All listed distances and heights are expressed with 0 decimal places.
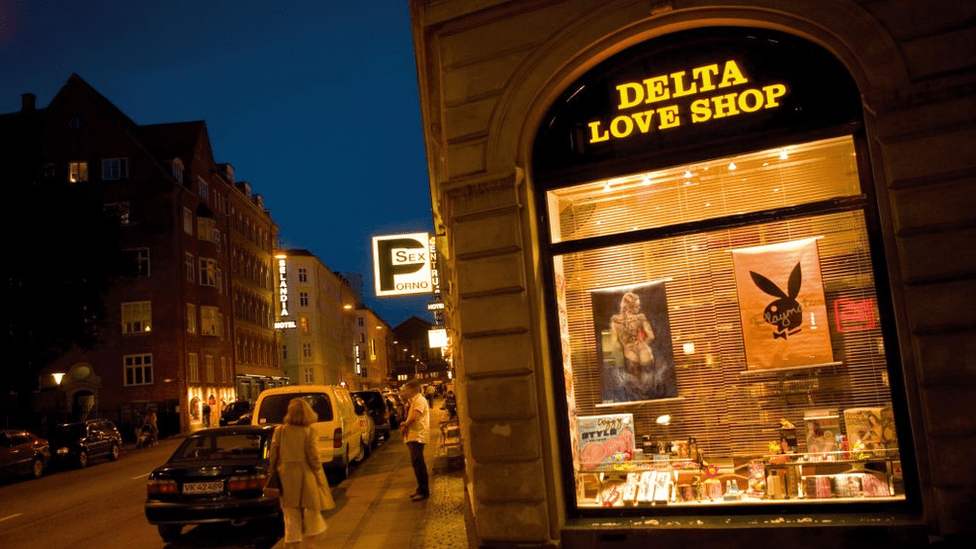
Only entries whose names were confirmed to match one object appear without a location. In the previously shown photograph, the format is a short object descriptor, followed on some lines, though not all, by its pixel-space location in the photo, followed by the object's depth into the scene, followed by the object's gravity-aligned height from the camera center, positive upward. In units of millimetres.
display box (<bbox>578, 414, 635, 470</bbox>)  7945 -780
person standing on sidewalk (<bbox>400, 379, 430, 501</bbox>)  12516 -818
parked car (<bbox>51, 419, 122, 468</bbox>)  25109 -1128
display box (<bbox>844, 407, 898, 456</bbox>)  6902 -799
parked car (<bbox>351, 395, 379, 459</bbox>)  20984 -1059
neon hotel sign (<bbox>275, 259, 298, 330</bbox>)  64875 +8389
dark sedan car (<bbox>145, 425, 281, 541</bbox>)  10086 -1224
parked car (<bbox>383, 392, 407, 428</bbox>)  36781 -1403
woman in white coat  7973 -914
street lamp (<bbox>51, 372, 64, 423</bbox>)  32516 +873
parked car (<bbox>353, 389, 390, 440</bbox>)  26906 -957
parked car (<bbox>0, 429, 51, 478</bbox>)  21730 -1150
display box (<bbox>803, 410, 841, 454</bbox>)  7207 -801
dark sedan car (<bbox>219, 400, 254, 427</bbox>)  30688 -679
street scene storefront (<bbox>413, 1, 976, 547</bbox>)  6715 +768
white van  15594 -521
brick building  43625 +7447
